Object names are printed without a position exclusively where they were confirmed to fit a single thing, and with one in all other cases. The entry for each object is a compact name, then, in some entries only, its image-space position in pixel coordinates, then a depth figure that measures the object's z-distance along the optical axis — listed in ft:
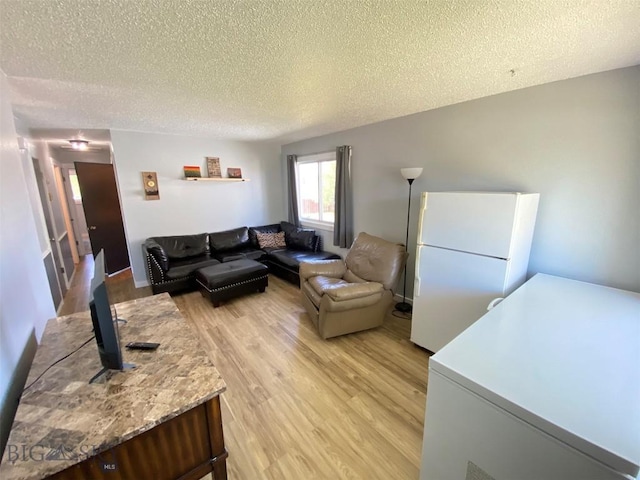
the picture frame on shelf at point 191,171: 14.15
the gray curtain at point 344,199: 12.79
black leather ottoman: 11.06
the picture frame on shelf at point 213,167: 14.93
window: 14.89
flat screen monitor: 3.40
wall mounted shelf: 14.08
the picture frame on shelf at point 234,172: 15.78
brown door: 15.58
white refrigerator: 6.20
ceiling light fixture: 14.29
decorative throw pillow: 15.82
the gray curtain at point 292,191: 16.48
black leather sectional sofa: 11.96
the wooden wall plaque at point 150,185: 13.10
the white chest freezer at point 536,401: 2.56
